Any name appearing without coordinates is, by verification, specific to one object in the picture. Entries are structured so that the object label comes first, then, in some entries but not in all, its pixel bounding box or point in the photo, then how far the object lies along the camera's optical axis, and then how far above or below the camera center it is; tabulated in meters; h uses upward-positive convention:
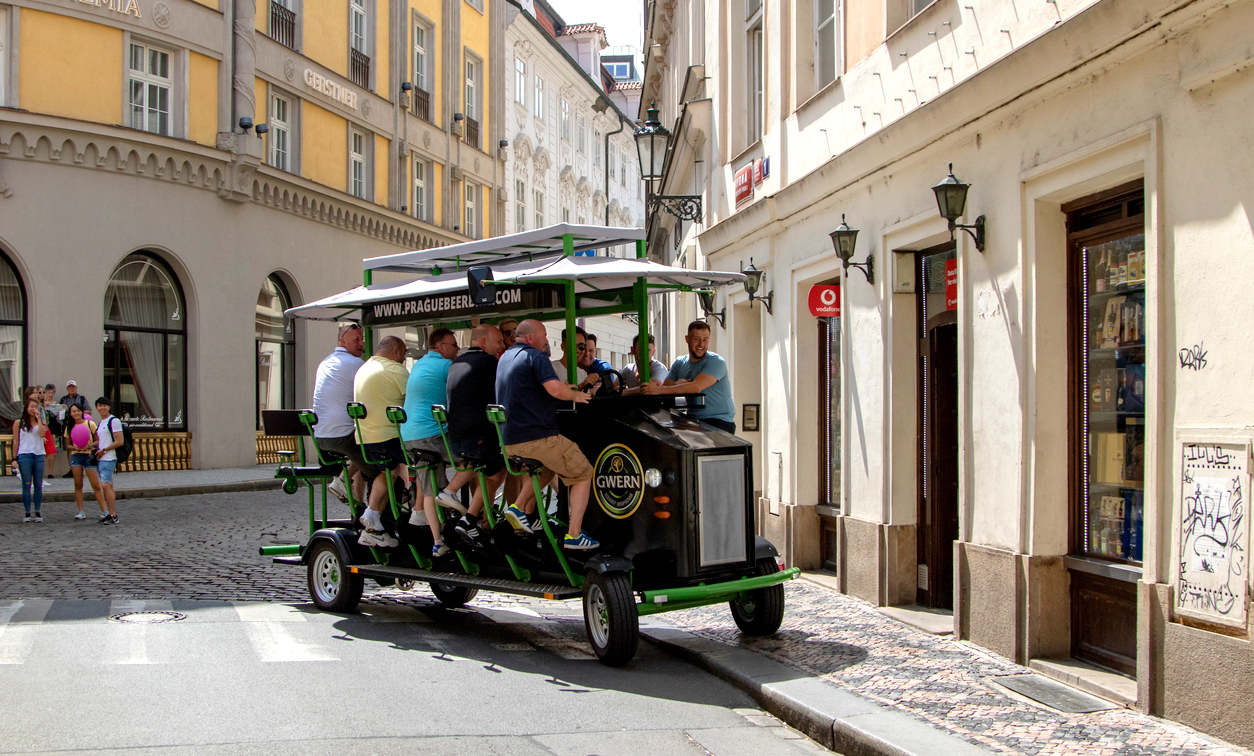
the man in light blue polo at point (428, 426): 8.17 -0.15
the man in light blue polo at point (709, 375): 9.15 +0.23
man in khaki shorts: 7.34 -0.15
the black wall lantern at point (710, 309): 14.34 +1.19
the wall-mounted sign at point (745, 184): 12.82 +2.49
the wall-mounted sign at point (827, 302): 10.26 +0.91
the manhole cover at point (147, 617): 7.84 -1.46
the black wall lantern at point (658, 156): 16.28 +3.61
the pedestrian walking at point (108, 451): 14.73 -0.57
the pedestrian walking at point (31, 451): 14.84 -0.57
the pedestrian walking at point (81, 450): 15.02 -0.56
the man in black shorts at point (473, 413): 7.96 -0.05
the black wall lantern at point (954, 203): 7.40 +1.30
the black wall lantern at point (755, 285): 12.01 +1.24
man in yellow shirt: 8.58 -0.14
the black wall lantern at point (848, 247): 9.26 +1.27
